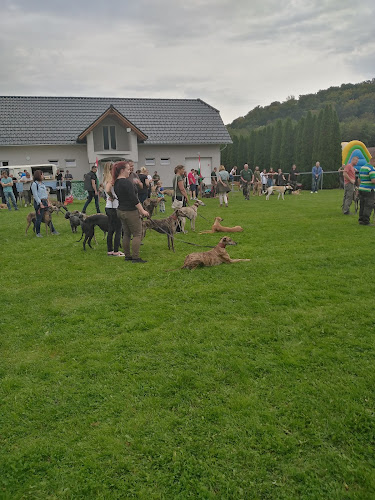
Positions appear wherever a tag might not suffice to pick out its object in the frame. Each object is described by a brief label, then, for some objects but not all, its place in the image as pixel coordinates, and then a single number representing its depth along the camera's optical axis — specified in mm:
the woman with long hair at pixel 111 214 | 7570
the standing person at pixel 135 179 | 8919
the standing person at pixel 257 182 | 22266
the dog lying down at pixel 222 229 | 9895
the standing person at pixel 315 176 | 23630
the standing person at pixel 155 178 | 18709
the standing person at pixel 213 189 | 21938
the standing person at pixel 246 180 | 19156
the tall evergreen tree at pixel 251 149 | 36344
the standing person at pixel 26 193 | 19281
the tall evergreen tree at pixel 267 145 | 34378
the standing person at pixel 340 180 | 26969
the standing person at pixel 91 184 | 11961
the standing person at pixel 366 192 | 9695
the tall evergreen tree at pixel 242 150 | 37875
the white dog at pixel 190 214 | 9586
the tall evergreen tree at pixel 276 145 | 32500
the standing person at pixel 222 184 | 14797
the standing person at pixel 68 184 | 21717
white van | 23692
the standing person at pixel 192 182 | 18812
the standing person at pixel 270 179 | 23600
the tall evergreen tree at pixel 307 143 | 29719
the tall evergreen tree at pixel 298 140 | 30234
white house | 27094
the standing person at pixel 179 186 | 9945
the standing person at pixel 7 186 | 17266
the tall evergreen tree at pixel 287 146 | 31328
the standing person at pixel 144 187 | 11086
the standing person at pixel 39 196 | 9615
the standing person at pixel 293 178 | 22578
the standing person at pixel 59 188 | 20430
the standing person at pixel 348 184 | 10922
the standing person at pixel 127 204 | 6785
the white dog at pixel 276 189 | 18716
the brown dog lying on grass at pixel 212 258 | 6578
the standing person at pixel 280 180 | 23938
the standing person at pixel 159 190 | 15688
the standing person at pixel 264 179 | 22578
